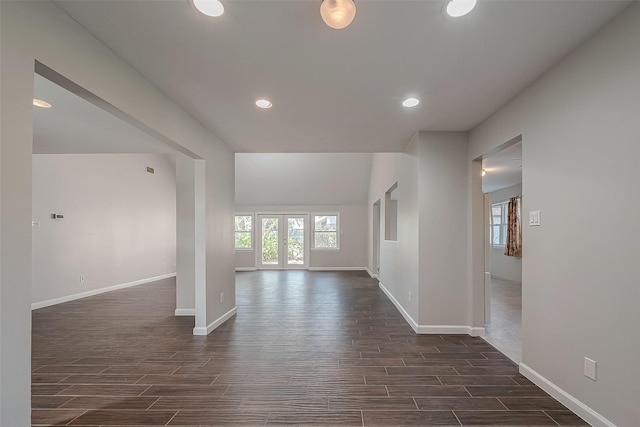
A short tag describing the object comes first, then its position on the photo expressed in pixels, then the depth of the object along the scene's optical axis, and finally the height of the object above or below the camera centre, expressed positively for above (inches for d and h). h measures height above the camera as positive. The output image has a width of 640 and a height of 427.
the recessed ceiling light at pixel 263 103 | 109.7 +42.9
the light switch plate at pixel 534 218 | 96.2 +0.6
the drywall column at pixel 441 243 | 145.9 -10.8
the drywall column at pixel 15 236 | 52.4 -2.6
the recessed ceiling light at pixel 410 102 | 109.6 +43.1
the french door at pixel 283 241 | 387.9 -25.6
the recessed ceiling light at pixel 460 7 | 62.0 +44.0
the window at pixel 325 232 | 387.9 -14.4
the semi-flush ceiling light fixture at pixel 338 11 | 57.8 +39.8
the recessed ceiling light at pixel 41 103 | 112.8 +44.2
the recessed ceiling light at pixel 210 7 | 62.3 +44.2
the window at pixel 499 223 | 335.9 -3.3
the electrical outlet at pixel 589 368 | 75.5 -36.9
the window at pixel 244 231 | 389.7 -13.0
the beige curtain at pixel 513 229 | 299.9 -8.7
